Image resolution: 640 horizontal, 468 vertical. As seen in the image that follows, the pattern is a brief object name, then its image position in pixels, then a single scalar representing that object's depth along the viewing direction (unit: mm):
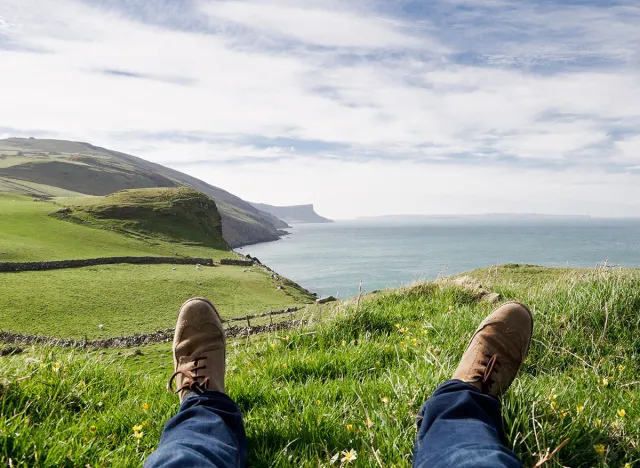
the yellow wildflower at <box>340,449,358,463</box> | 1908
